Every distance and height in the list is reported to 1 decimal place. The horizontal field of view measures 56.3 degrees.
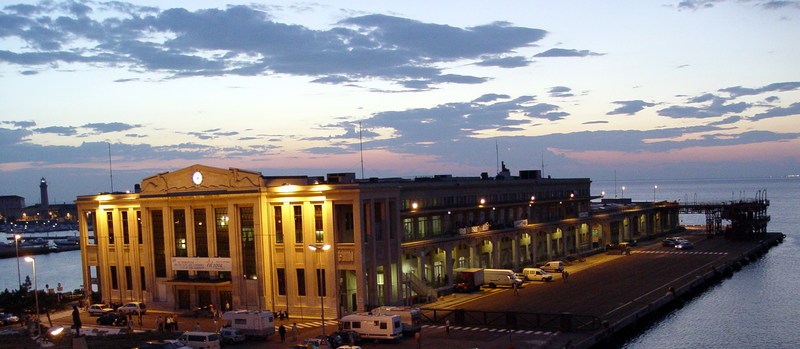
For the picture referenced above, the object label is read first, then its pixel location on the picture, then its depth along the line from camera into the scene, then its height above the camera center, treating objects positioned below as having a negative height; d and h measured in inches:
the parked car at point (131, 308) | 2650.1 -400.3
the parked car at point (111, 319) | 2532.0 -416.5
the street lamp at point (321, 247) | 2139.5 -180.9
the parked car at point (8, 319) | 2642.7 -412.3
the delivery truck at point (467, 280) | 3002.0 -420.3
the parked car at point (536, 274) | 3294.8 -455.3
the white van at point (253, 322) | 2112.5 -379.5
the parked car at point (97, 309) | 2728.8 -409.8
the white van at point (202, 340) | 1945.1 -388.3
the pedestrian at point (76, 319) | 2260.1 -365.9
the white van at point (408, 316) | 2073.1 -380.8
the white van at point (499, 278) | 3078.2 -429.9
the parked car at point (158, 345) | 1847.9 -373.7
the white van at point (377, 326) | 1990.7 -388.5
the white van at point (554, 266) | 3570.4 -456.8
